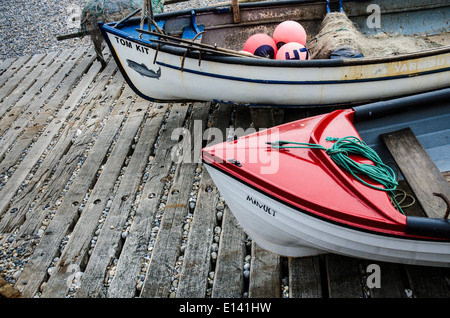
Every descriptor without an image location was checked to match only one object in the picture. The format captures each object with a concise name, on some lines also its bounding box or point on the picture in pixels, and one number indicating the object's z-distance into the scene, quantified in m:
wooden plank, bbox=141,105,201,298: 2.85
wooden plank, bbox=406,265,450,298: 2.56
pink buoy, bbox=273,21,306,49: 4.43
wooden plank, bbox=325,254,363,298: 2.63
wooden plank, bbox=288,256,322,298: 2.67
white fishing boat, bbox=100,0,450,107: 3.74
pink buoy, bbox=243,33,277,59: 4.25
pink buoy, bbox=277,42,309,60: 4.07
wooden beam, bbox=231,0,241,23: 4.94
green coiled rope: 2.46
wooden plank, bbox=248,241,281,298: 2.70
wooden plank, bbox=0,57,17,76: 6.88
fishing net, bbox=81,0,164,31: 5.73
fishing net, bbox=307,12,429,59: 4.05
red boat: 2.26
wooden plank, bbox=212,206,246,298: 2.75
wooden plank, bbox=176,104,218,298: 2.80
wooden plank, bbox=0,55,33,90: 6.54
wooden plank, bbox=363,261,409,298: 2.58
